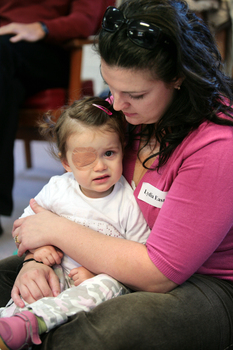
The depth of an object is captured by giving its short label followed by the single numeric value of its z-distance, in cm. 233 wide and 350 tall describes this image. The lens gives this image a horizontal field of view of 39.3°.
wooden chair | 178
